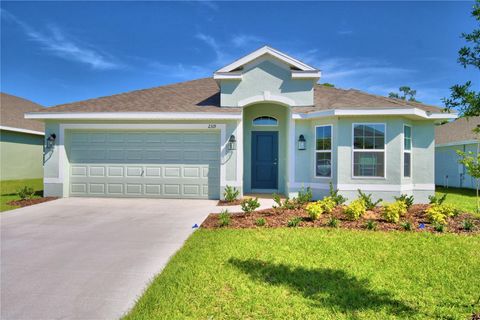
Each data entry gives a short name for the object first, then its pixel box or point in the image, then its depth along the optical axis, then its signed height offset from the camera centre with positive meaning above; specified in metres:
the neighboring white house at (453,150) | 16.52 +0.68
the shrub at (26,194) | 10.12 -1.28
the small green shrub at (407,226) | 6.20 -1.50
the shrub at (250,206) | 7.45 -1.26
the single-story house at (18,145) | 15.73 +0.89
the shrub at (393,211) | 6.73 -1.27
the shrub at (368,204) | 8.11 -1.30
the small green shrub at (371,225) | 6.25 -1.48
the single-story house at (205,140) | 10.46 +0.79
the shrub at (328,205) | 7.48 -1.22
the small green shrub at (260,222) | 6.59 -1.51
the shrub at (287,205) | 7.87 -1.35
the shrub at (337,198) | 8.60 -1.22
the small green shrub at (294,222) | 6.48 -1.49
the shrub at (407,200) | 8.26 -1.22
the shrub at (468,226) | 6.28 -1.50
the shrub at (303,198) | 8.71 -1.22
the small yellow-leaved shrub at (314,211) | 6.82 -1.26
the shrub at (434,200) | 7.87 -1.19
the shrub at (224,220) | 6.60 -1.47
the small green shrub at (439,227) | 6.16 -1.52
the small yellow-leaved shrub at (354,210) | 6.89 -1.27
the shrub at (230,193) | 10.05 -1.25
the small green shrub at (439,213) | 6.61 -1.32
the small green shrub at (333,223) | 6.43 -1.48
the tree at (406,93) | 44.62 +10.95
